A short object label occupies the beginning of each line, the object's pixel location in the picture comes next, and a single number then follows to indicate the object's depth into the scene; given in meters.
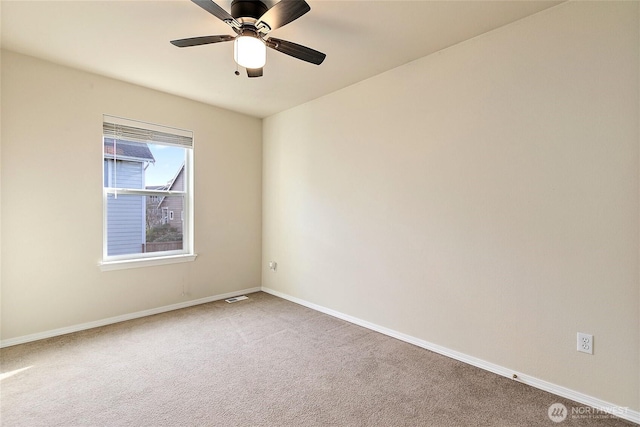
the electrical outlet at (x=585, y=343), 1.86
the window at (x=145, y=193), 3.19
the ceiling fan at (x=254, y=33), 1.75
